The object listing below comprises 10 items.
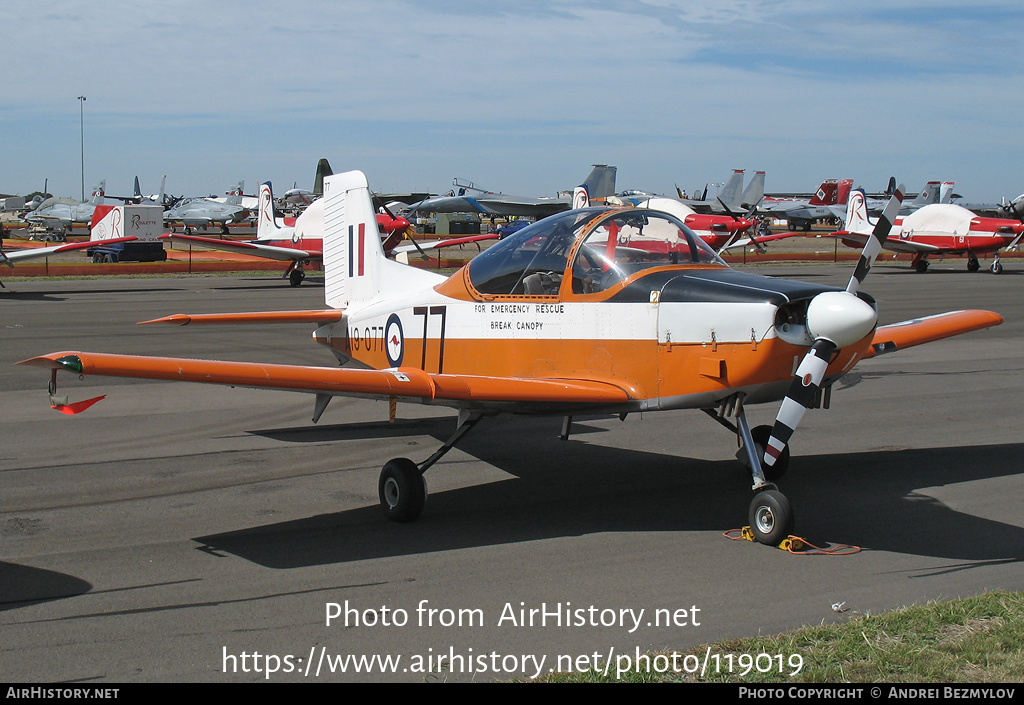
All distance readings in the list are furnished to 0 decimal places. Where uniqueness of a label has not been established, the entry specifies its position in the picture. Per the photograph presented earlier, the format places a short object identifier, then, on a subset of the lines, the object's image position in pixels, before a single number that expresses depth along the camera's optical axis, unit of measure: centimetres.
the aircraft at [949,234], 3934
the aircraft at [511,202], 5725
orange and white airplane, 568
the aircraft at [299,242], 3136
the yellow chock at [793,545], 590
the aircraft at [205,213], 8131
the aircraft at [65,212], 7219
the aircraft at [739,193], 5609
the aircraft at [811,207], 8844
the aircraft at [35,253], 2797
